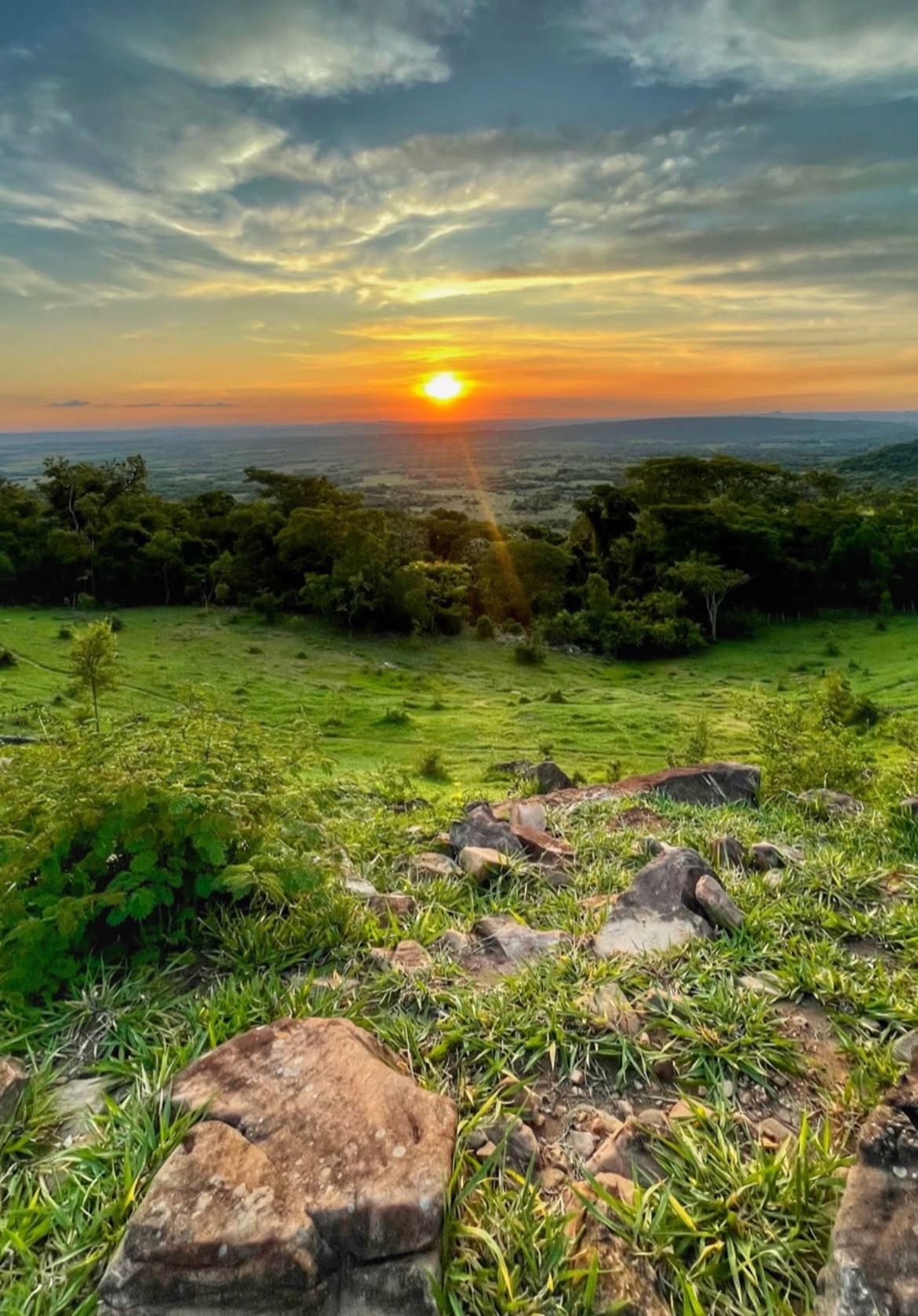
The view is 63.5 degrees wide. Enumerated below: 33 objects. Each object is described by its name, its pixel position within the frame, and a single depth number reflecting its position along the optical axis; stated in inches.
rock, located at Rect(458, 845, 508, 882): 215.3
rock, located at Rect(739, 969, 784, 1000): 154.3
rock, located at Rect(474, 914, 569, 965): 172.6
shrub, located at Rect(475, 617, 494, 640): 1656.0
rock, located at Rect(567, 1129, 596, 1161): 118.3
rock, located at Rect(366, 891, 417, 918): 191.6
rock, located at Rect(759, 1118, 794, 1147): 118.8
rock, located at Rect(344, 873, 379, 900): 197.6
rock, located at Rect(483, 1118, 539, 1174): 114.8
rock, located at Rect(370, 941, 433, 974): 161.6
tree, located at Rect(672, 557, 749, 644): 1686.8
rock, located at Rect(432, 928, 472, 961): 173.3
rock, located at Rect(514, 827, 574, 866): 229.3
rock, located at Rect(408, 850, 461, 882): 220.8
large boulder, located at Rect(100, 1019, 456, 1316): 90.0
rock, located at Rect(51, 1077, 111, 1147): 117.4
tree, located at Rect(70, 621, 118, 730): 655.8
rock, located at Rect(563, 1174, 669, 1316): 94.8
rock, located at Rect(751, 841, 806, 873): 221.3
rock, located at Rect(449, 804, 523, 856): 234.8
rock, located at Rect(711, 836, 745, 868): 220.2
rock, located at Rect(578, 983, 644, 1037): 142.6
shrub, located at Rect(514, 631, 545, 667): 1477.6
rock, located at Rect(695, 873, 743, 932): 177.9
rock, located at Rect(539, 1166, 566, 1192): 111.5
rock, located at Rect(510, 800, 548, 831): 259.8
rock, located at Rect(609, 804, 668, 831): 260.7
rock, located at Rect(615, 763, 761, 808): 320.2
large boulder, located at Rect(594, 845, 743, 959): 172.1
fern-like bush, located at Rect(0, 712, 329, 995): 146.4
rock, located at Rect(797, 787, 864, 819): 303.1
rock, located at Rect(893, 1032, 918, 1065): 132.5
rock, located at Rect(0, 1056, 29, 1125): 117.6
